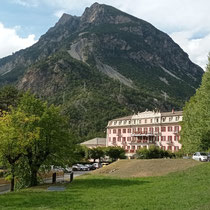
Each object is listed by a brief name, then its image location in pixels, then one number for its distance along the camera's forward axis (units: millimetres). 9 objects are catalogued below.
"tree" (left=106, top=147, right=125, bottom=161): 76369
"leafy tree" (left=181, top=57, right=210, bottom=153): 34781
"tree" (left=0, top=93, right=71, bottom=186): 30594
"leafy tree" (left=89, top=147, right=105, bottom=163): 78750
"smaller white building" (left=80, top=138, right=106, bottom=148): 102750
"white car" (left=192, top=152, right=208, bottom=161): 43812
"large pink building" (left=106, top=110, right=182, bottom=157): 83688
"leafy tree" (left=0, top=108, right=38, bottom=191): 30219
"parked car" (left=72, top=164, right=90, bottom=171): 64856
